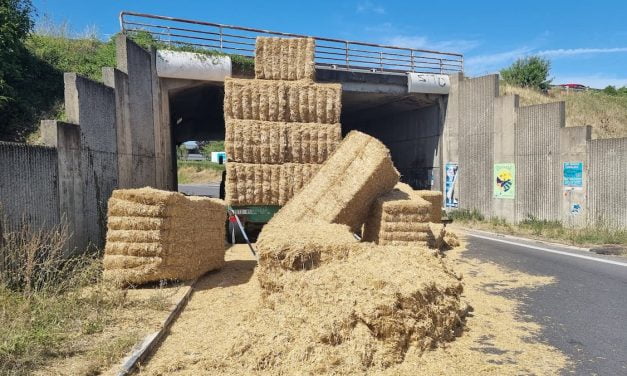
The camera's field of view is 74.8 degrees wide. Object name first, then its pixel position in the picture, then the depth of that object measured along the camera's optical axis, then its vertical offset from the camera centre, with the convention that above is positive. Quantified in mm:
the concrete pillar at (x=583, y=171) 14289 -243
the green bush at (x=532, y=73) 36644 +8527
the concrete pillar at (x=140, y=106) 12445 +2206
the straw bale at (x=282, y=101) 12164 +2125
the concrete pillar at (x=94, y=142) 8992 +767
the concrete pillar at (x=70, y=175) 8117 -18
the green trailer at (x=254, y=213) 11977 -1232
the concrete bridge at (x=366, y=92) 15734 +3744
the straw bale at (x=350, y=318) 4582 -1873
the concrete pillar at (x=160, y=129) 14750 +1656
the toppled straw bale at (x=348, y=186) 9375 -379
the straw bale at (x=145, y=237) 7352 -1162
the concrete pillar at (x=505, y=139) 17047 +1225
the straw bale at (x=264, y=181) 11789 -292
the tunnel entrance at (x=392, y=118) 20531 +3342
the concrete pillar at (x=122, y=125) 11297 +1423
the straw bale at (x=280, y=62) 13336 +3563
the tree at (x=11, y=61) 10305 +3124
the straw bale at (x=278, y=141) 11875 +886
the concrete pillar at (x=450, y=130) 20219 +1934
